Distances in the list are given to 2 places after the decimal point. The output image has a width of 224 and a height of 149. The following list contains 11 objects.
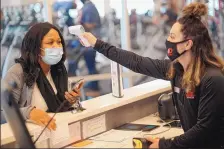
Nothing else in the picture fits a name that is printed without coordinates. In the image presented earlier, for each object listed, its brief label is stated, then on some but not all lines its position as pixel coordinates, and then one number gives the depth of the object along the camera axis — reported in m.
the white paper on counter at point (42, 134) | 2.07
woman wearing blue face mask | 2.36
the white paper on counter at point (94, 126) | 2.43
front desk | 2.21
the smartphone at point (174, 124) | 2.69
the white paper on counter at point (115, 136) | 2.42
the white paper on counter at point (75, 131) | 2.34
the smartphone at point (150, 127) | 2.60
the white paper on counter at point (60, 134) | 2.18
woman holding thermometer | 2.16
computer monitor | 1.63
